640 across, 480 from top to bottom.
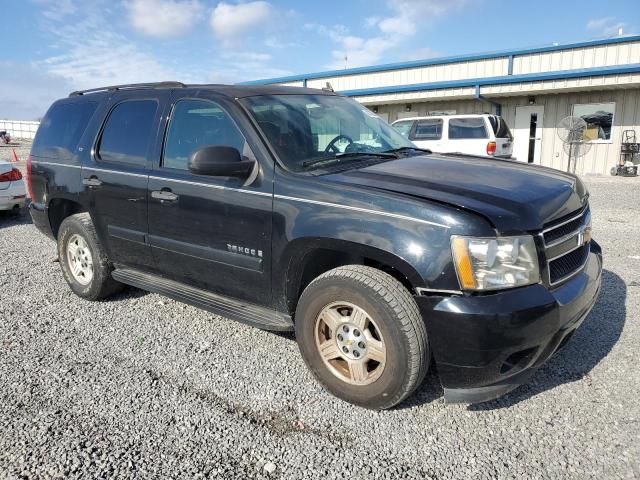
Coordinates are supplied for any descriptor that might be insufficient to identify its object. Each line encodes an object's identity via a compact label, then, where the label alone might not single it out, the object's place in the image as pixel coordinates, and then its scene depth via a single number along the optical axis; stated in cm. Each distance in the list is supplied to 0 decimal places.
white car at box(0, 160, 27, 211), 891
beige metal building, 1672
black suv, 259
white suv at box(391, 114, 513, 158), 1386
